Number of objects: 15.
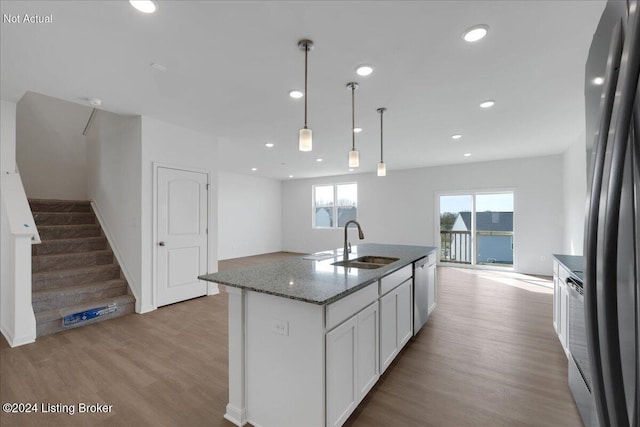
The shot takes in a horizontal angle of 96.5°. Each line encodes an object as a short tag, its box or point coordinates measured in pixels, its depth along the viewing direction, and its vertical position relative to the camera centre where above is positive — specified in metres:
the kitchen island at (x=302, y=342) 1.59 -0.77
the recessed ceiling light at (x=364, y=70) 2.56 +1.34
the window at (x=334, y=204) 8.94 +0.40
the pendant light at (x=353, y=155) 2.87 +0.63
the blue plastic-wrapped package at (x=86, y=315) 3.29 -1.17
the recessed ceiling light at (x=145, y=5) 1.81 +1.36
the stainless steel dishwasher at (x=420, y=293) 3.00 -0.85
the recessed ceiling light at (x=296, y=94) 3.07 +1.34
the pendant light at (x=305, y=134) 2.21 +0.66
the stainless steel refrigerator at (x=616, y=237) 0.51 -0.04
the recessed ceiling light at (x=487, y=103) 3.33 +1.34
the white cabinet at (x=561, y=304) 2.41 -0.82
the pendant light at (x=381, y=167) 3.50 +0.61
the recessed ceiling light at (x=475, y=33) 2.04 +1.34
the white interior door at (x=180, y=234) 4.05 -0.25
